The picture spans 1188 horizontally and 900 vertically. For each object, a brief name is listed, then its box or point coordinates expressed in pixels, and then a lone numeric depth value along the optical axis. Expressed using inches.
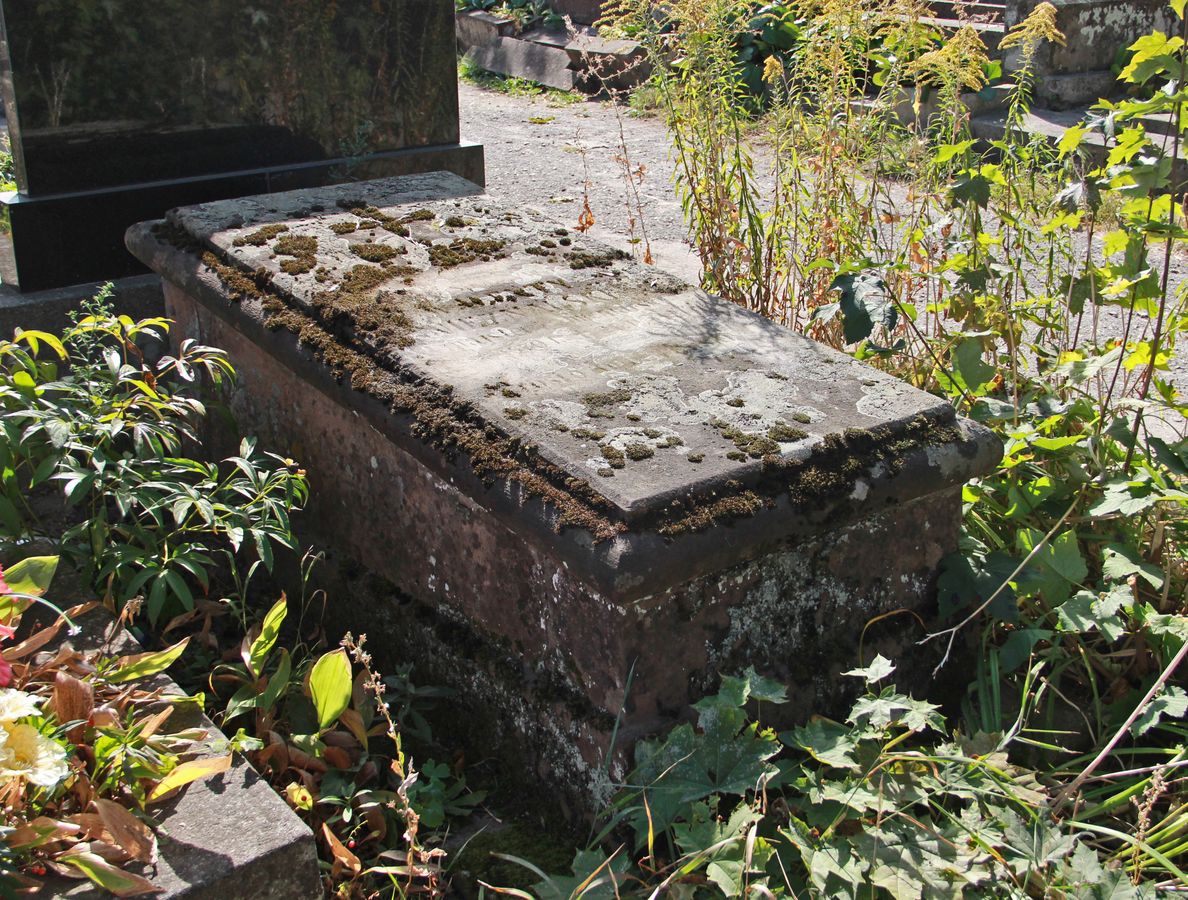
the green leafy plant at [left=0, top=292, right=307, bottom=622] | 95.3
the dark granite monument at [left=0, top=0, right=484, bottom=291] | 141.9
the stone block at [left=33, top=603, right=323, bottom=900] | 66.9
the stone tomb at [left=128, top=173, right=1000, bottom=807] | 82.7
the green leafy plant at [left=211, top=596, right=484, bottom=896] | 84.1
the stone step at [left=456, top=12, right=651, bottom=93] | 401.1
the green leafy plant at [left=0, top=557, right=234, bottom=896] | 66.3
